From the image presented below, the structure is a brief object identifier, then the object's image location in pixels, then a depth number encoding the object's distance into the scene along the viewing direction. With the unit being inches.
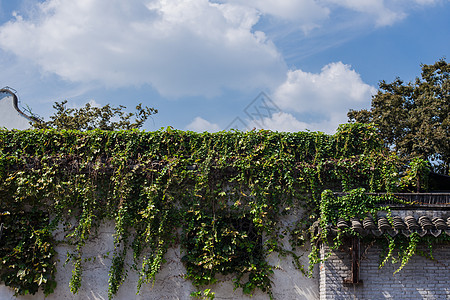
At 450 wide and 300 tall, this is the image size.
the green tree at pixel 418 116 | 744.3
